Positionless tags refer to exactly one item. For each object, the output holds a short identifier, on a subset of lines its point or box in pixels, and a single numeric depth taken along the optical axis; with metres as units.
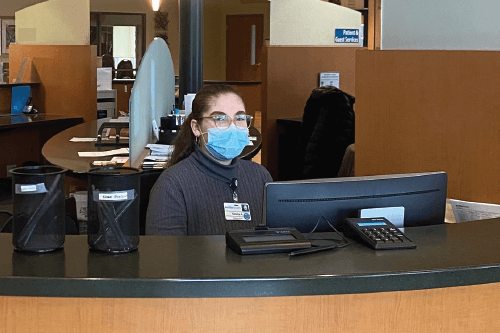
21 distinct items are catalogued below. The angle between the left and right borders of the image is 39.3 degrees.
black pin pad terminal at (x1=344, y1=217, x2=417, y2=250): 1.53
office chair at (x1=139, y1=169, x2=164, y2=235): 3.53
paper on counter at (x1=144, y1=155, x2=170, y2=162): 3.89
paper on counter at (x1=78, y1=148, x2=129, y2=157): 4.32
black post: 6.64
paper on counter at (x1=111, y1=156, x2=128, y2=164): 4.06
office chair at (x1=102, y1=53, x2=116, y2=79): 13.62
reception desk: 1.27
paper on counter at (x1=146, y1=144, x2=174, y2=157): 4.04
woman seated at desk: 2.35
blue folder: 7.58
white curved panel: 3.94
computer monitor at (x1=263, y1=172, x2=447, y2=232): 1.66
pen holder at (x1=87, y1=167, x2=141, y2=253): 1.41
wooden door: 15.18
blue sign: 7.37
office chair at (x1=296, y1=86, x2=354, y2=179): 5.33
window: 14.43
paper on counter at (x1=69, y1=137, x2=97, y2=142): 5.05
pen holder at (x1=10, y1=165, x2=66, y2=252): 1.40
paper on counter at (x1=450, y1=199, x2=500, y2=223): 2.05
